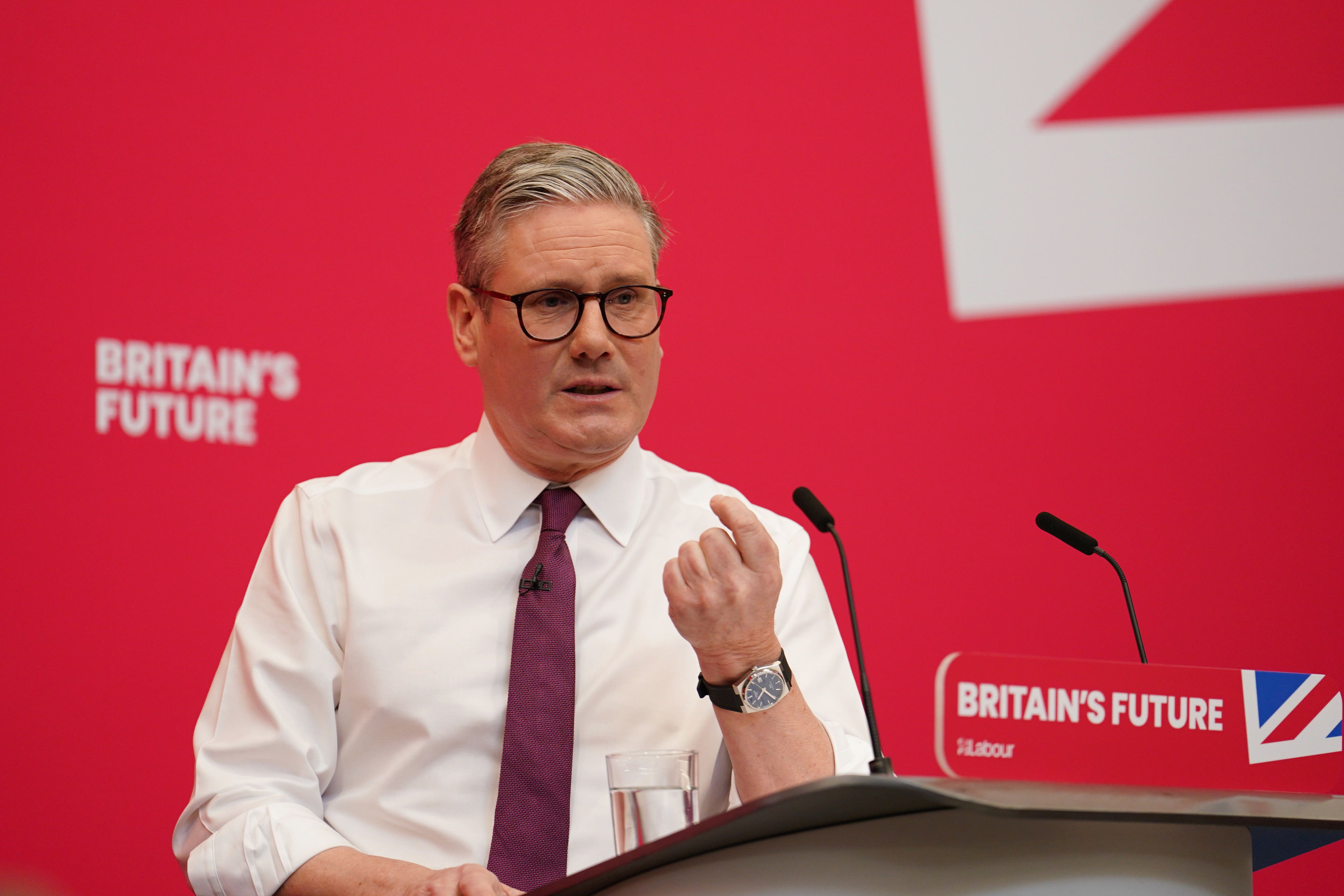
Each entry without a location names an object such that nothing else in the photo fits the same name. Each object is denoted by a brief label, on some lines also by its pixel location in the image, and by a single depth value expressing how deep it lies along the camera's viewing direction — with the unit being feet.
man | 11.97
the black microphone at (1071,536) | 11.68
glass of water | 11.26
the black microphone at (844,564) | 10.97
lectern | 10.58
